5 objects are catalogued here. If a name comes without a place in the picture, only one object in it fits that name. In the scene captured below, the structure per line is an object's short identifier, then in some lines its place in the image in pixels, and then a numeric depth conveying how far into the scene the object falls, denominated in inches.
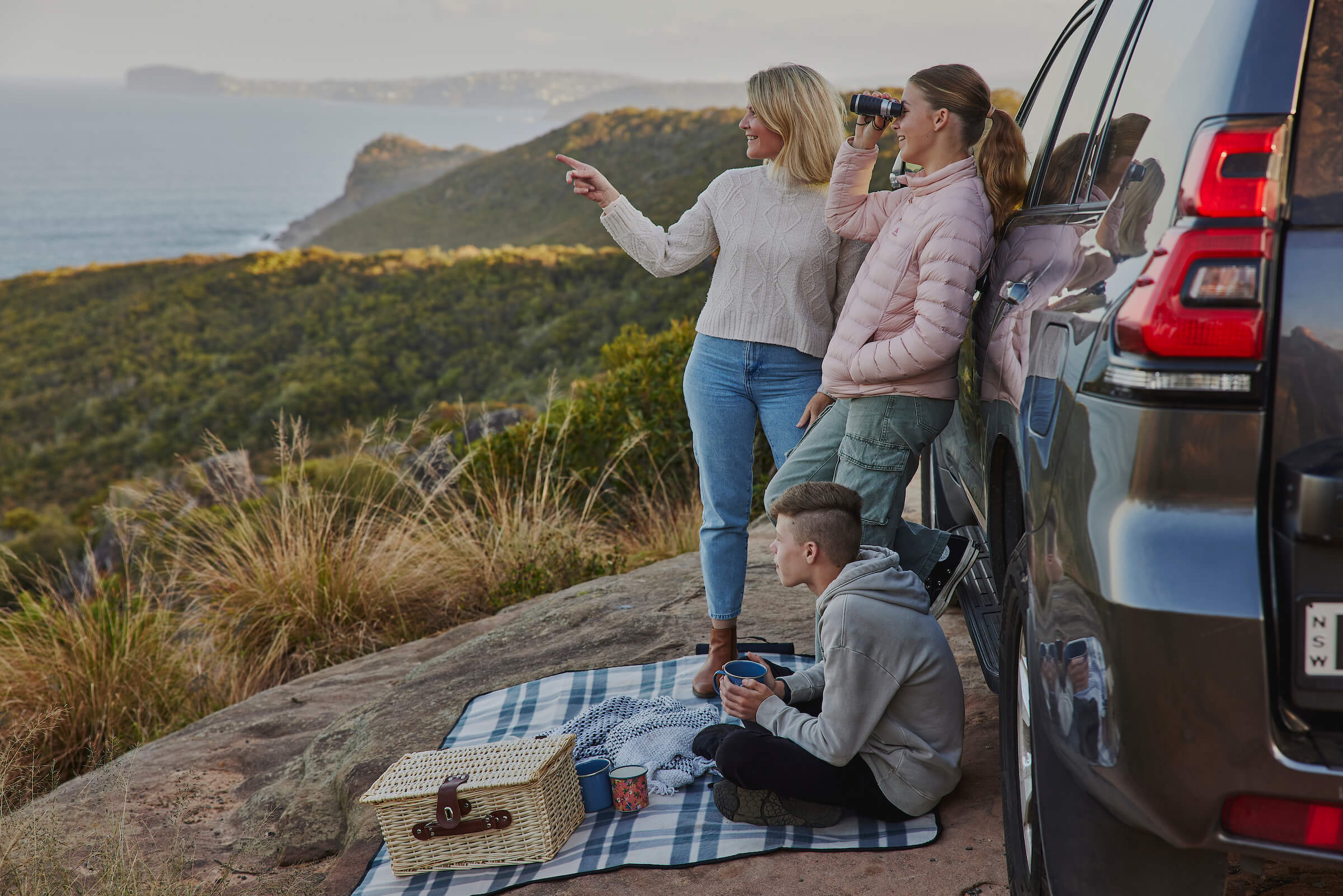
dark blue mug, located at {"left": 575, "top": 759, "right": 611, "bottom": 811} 115.1
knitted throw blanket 119.3
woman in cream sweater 125.8
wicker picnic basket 103.7
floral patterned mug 113.8
